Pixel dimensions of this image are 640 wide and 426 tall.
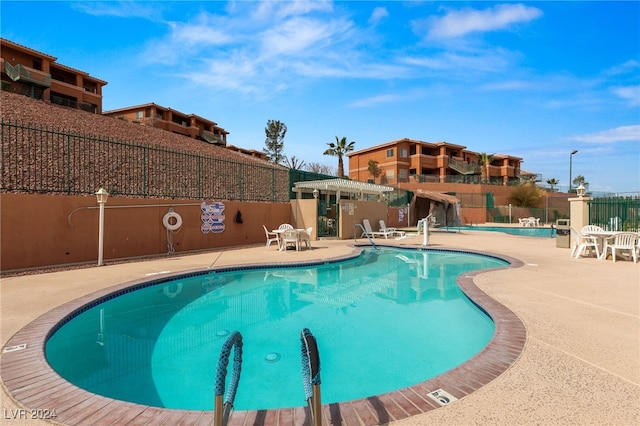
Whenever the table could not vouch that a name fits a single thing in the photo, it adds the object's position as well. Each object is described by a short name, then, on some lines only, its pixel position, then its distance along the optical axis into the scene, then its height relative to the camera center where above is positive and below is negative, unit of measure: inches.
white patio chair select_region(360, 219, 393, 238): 626.6 -30.6
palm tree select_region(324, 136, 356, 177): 1712.6 +344.2
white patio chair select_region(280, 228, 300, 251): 441.4 -34.0
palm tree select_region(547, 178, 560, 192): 2196.9 +228.5
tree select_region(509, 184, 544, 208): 1408.7 +80.4
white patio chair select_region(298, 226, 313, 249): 457.9 -31.1
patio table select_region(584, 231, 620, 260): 352.0 -24.7
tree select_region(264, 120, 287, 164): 1980.8 +450.6
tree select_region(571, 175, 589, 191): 2712.1 +301.0
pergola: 626.8 +55.5
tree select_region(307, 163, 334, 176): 2023.9 +289.8
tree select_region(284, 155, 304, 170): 1950.7 +311.9
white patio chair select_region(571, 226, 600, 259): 364.8 -32.7
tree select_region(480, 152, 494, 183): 1875.0 +299.4
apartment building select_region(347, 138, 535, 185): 1715.1 +286.8
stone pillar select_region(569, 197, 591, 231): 419.8 +3.7
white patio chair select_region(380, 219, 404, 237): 653.4 -30.2
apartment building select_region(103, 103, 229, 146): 1692.9 +523.1
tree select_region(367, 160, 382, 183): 1697.8 +236.0
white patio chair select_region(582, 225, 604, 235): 379.6 -15.5
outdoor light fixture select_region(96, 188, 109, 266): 323.9 +0.6
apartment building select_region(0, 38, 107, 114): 1146.0 +522.9
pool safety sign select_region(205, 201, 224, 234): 452.8 -4.4
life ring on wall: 404.2 -8.9
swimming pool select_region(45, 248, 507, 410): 129.4 -66.7
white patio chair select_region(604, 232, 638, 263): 337.4 -30.1
